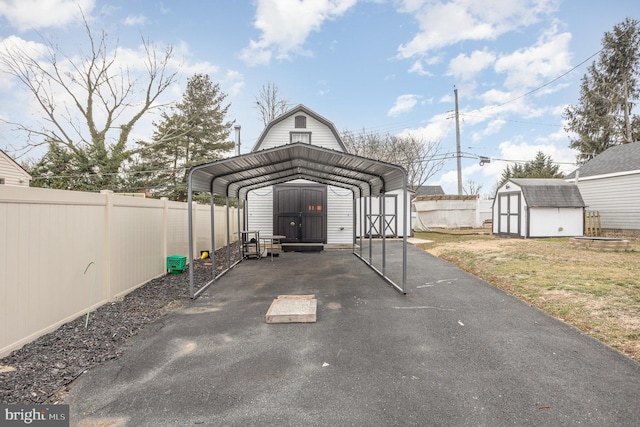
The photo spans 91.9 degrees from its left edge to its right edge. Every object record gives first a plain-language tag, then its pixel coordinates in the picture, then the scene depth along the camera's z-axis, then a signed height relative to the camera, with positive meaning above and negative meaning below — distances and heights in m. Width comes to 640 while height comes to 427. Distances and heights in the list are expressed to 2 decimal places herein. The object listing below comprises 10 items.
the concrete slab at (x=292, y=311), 4.54 -1.44
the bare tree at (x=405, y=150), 29.00 +6.20
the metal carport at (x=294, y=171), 6.07 +1.12
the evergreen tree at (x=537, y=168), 26.57 +4.35
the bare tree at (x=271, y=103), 25.20 +9.25
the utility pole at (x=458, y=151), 23.45 +4.95
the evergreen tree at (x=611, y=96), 24.08 +9.49
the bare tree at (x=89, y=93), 14.63 +6.54
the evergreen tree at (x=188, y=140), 21.48 +5.94
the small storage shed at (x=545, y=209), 15.16 +0.28
